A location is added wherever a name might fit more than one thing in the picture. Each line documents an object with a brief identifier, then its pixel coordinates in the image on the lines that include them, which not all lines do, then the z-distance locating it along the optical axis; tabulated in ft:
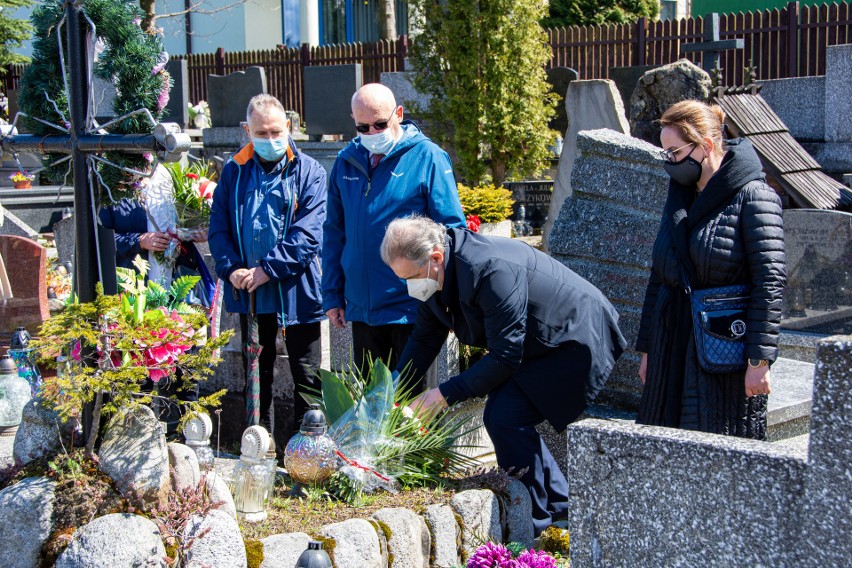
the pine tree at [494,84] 39.17
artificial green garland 10.55
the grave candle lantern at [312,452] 11.38
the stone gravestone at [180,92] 54.80
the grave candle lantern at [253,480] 10.95
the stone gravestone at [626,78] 45.83
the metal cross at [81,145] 10.18
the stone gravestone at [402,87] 50.75
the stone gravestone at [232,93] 53.06
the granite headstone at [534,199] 37.52
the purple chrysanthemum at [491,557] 9.86
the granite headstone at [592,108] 35.45
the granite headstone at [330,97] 47.19
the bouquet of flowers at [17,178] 43.62
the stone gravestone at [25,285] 22.20
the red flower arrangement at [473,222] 20.30
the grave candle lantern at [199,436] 11.16
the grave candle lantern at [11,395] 15.37
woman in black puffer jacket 11.12
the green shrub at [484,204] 25.71
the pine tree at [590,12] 71.46
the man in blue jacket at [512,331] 12.03
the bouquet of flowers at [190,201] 17.25
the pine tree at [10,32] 68.39
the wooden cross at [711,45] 37.88
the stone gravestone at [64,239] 25.25
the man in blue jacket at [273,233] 15.40
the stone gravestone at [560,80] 48.24
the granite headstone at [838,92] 39.24
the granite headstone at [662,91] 31.07
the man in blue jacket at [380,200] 14.65
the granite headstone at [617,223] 16.16
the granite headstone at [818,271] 21.99
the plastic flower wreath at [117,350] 9.49
